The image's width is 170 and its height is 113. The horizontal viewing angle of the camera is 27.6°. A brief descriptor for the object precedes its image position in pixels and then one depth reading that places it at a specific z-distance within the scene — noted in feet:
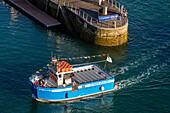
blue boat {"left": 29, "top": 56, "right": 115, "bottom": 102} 217.15
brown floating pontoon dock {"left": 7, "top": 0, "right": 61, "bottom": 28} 338.34
